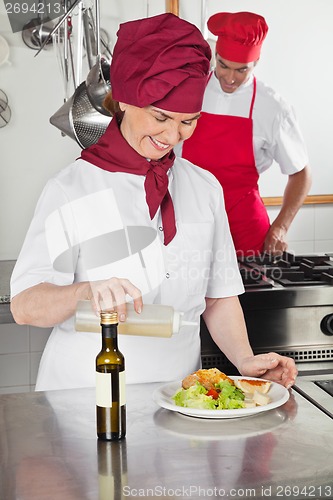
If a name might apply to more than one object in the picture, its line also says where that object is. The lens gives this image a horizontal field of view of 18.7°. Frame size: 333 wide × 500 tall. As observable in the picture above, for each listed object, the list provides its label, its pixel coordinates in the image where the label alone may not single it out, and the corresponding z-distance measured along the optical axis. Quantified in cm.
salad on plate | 197
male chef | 395
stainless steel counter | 166
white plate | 193
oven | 306
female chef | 218
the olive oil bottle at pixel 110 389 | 182
